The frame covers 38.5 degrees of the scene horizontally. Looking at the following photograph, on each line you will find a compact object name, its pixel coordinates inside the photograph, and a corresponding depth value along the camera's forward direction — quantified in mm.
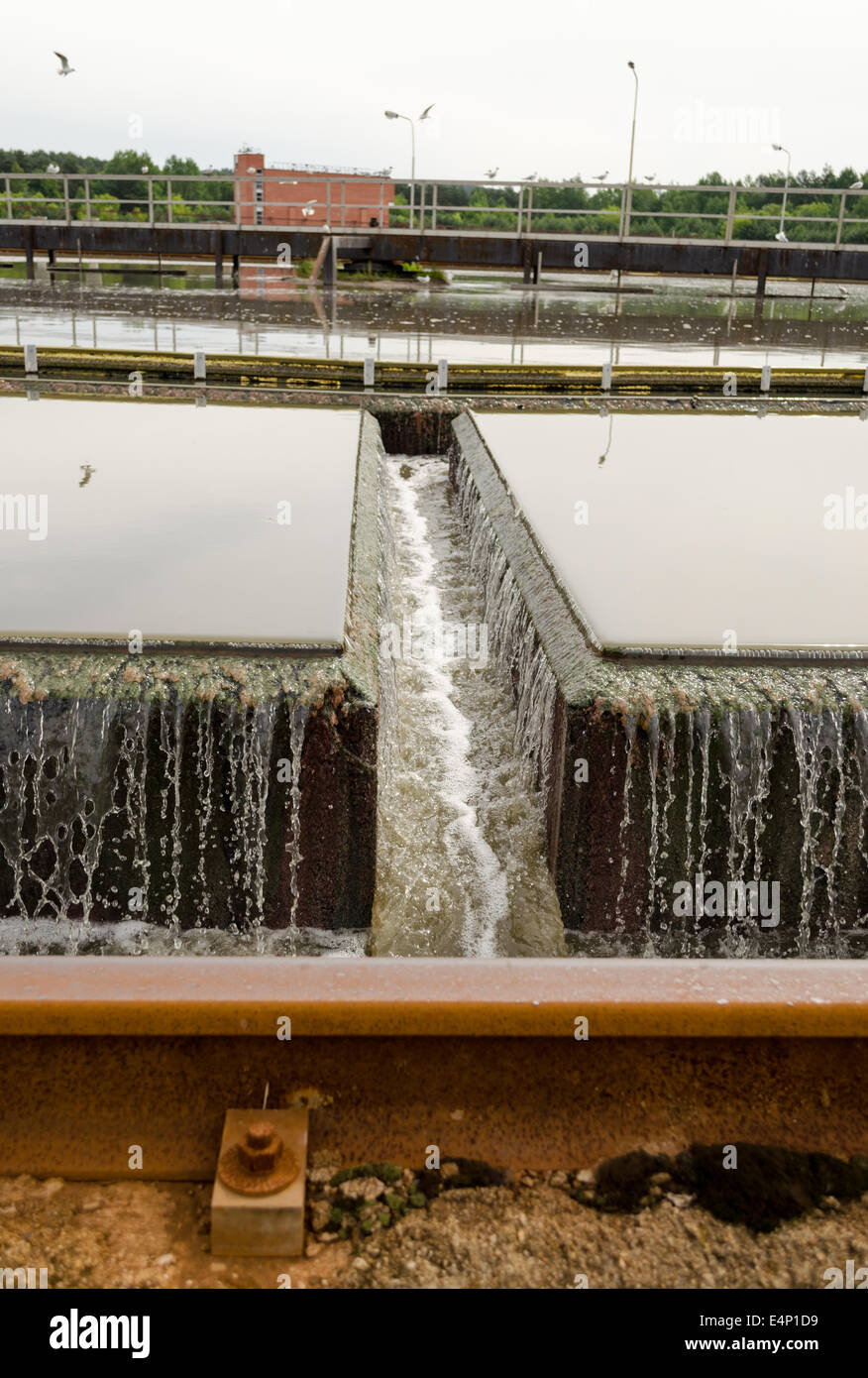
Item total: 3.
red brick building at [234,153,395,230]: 60406
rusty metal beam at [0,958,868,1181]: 2209
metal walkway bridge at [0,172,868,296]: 20250
